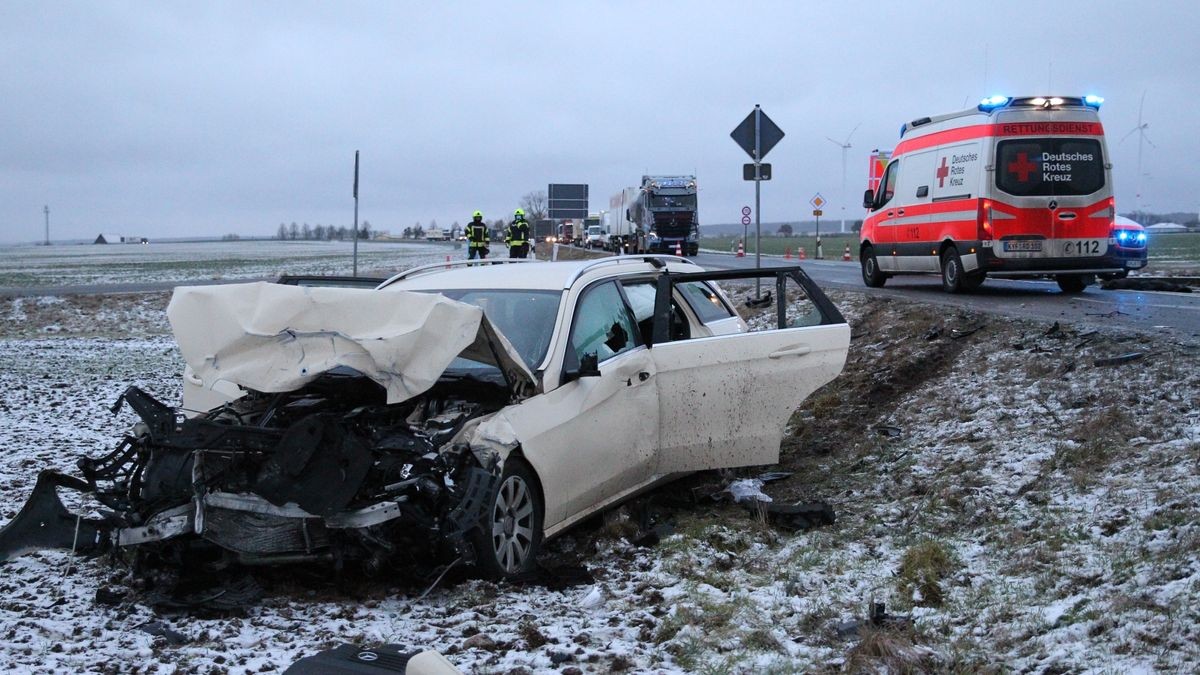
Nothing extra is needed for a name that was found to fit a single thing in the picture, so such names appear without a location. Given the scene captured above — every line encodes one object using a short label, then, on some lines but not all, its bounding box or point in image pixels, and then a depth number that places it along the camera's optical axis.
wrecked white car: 5.07
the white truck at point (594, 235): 65.61
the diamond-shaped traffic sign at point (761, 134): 15.19
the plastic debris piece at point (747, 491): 7.21
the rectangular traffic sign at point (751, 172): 15.67
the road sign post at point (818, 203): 48.81
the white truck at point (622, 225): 48.53
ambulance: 15.22
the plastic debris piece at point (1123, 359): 8.59
